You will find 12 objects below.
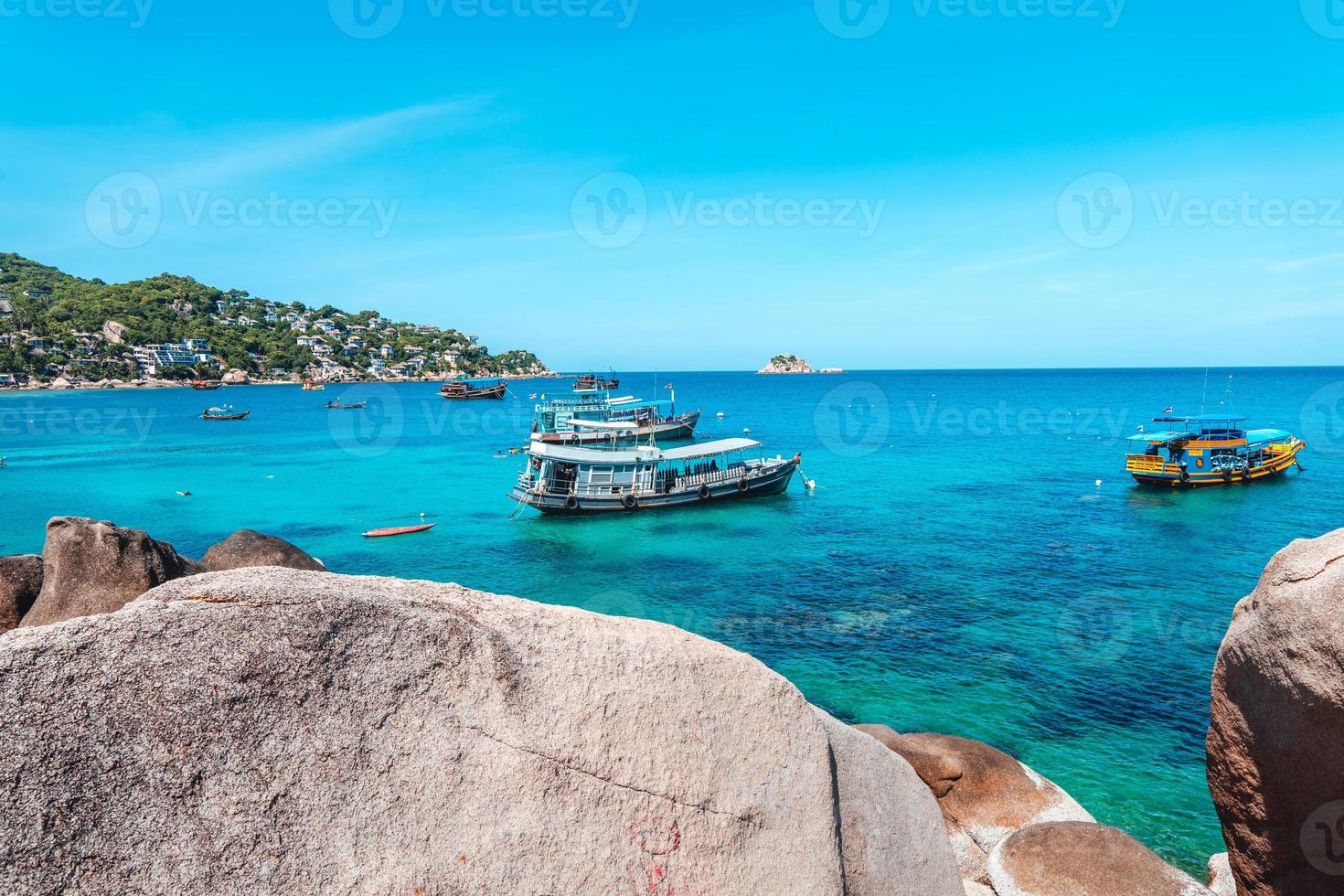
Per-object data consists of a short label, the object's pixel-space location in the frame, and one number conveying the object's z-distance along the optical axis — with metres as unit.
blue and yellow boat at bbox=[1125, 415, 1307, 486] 50.06
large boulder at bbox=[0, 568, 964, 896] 3.62
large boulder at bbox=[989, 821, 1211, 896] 8.77
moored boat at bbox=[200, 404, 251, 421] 105.12
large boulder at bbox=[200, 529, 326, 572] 17.73
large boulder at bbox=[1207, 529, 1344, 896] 6.24
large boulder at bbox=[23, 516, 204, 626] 12.64
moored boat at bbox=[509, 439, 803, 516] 44.59
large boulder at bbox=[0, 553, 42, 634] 13.48
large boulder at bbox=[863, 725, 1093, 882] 11.44
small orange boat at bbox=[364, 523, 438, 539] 39.62
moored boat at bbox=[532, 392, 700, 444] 71.69
